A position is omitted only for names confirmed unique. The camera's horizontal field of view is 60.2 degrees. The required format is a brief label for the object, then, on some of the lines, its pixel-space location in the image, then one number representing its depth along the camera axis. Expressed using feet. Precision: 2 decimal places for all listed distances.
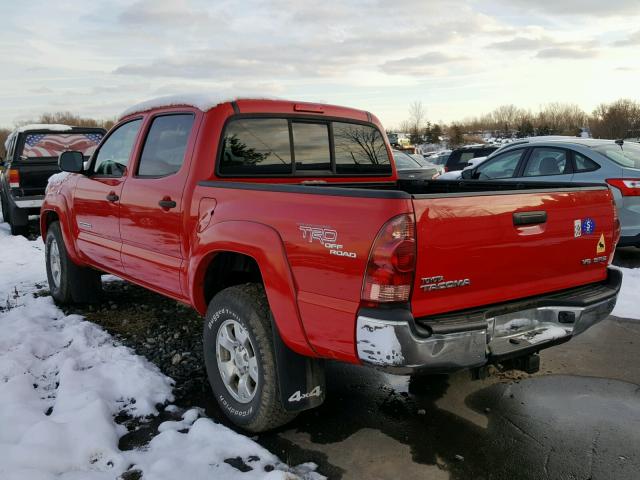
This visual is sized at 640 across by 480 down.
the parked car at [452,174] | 45.82
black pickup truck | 34.78
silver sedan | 22.89
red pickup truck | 8.08
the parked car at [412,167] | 38.09
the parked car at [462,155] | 58.95
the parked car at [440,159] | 94.84
